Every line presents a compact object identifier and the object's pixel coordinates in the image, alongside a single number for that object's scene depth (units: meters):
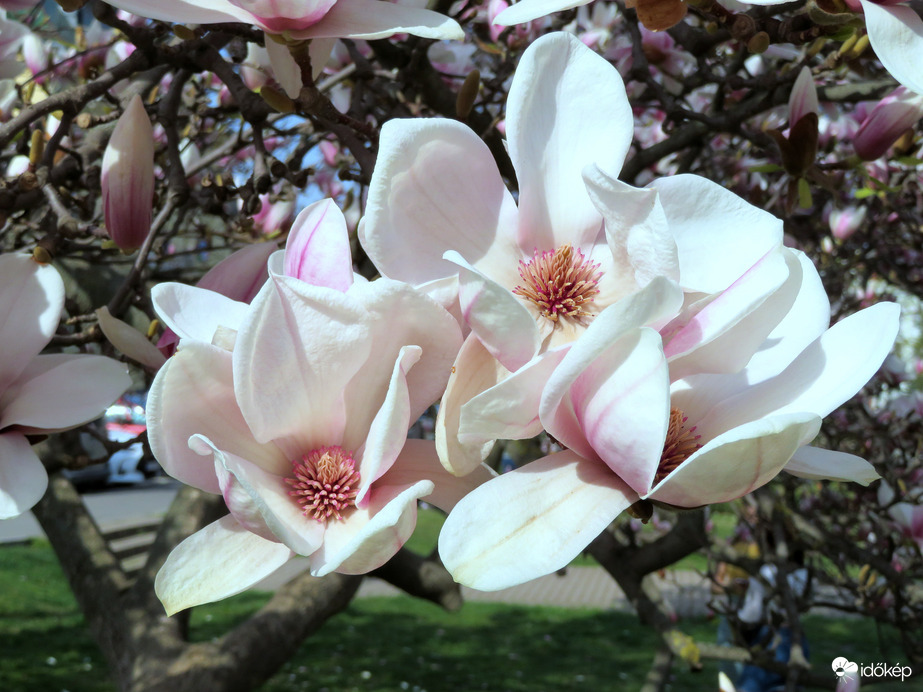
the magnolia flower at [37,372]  0.74
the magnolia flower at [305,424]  0.51
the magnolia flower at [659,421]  0.46
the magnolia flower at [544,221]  0.53
